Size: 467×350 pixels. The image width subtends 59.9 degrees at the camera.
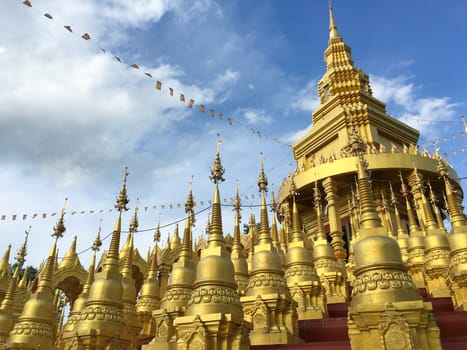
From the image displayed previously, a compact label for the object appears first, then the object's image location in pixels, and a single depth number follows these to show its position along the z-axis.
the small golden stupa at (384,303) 6.36
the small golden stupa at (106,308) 8.80
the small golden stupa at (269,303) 9.73
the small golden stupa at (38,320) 10.11
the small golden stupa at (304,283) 11.98
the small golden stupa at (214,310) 7.28
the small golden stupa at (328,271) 14.22
